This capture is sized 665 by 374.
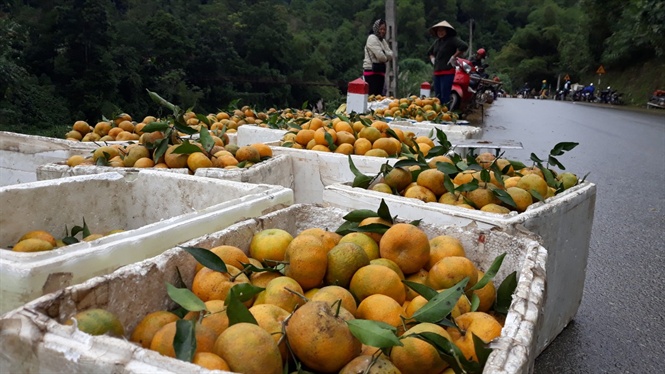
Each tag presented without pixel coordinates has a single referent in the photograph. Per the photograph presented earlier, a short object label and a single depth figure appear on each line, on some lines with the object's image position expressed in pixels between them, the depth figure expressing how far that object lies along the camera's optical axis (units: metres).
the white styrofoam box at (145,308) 1.08
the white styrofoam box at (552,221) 2.25
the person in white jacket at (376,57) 9.70
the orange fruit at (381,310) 1.44
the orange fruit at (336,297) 1.44
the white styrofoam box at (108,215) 1.47
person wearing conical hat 10.34
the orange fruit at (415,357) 1.24
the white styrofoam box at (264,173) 2.81
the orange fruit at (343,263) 1.65
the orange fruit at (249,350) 1.16
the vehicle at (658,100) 23.47
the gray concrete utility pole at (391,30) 12.88
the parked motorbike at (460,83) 11.08
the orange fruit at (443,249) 1.80
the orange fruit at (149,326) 1.34
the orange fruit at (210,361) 1.12
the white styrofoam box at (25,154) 3.69
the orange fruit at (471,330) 1.36
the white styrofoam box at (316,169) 3.49
